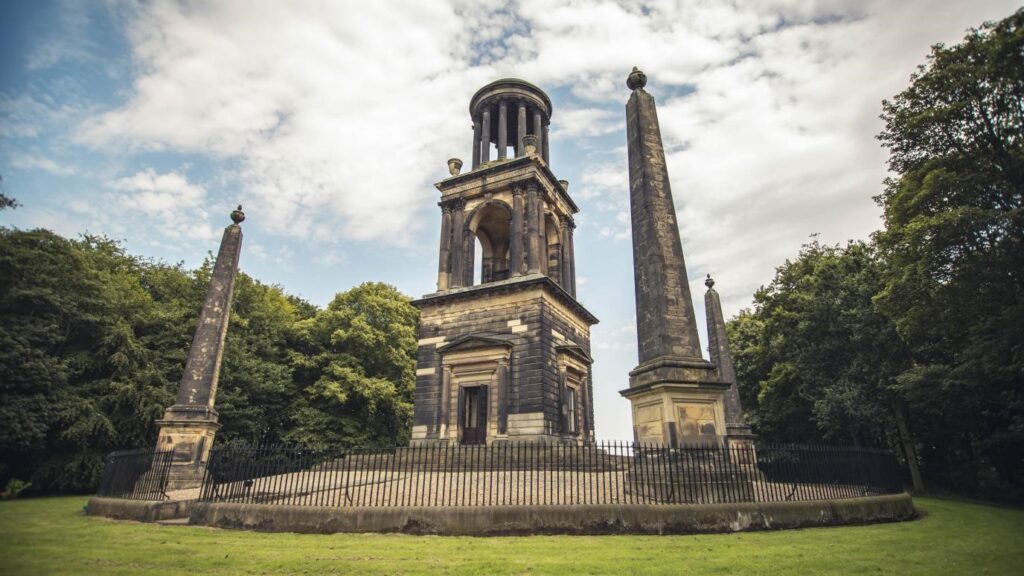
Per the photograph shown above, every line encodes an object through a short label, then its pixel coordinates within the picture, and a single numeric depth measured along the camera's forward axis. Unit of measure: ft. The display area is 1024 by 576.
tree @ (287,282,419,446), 93.76
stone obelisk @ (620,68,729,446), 26.94
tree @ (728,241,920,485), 68.39
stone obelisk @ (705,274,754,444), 55.72
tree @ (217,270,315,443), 82.89
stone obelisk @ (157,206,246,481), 44.37
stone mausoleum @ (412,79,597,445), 62.75
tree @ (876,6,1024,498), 43.24
